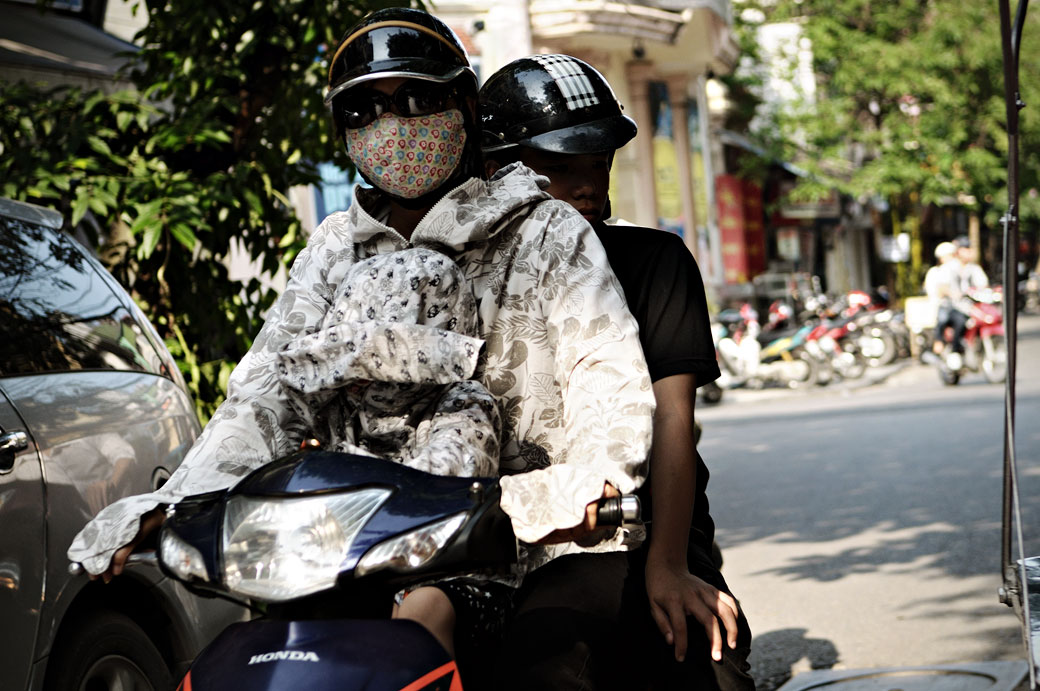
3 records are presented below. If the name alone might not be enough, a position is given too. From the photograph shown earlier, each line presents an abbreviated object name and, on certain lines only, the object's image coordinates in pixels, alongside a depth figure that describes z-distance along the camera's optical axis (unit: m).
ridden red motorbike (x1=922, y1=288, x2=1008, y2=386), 16.64
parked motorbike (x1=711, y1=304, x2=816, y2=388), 18.36
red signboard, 27.20
